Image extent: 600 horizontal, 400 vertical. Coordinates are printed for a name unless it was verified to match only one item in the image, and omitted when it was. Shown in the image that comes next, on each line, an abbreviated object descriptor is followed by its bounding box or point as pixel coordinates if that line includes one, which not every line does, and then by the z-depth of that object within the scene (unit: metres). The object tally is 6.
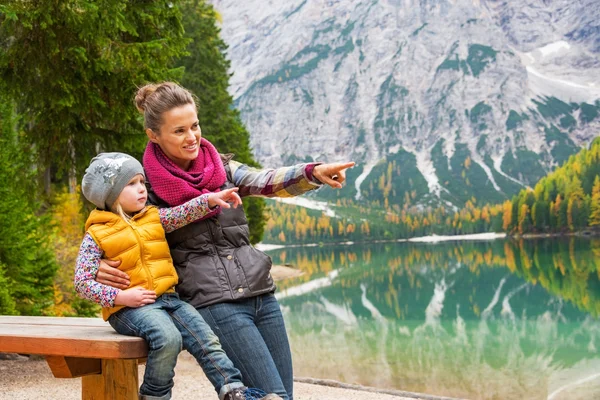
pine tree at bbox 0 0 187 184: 8.05
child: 2.96
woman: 3.09
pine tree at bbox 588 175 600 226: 82.69
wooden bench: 3.02
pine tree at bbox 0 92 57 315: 9.11
